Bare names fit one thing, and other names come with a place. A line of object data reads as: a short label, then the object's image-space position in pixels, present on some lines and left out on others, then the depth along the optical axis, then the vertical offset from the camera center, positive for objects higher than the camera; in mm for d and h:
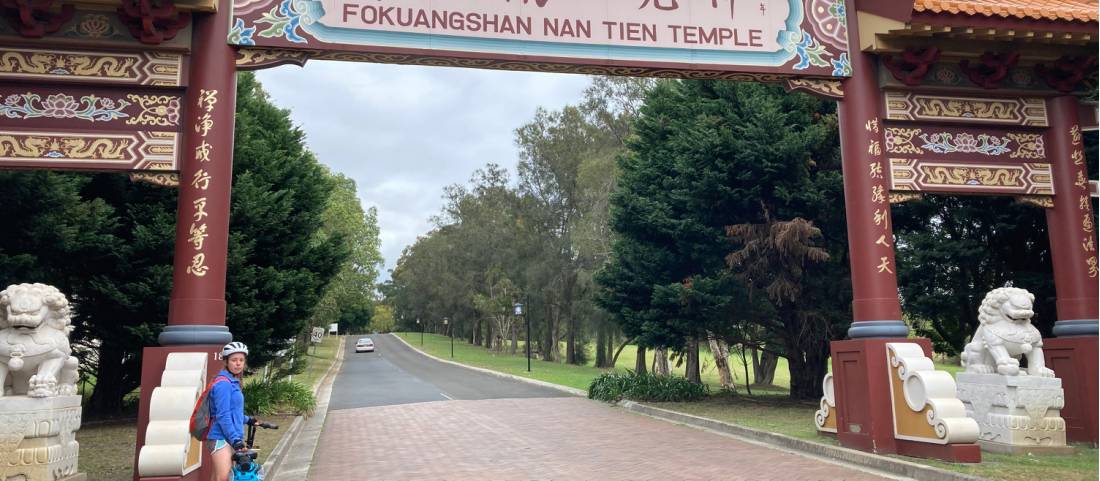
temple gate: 7527 +2922
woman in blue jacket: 5320 -601
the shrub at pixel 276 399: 15266 -1420
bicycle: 5206 -961
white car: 57500 -1160
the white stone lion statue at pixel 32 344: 6301 -57
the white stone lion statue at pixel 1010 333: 8891 -168
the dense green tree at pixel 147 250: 11344 +1568
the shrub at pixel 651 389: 17844 -1586
